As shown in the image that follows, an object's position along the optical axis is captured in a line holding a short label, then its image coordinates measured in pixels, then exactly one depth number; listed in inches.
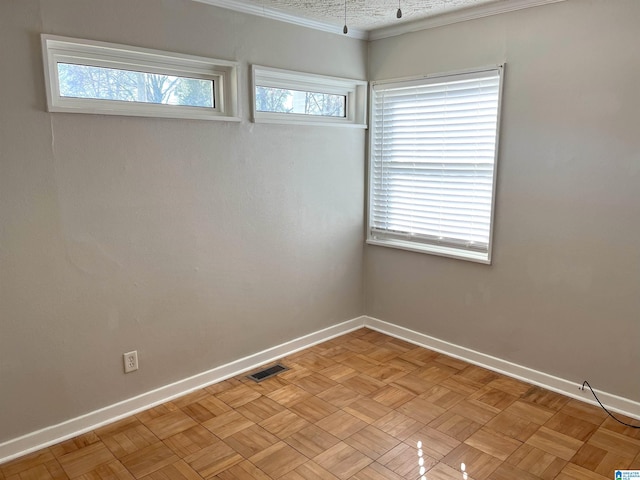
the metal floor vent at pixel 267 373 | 120.0
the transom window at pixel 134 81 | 88.4
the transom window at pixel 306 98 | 119.3
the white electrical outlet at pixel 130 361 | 102.0
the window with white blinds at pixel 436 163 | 118.9
